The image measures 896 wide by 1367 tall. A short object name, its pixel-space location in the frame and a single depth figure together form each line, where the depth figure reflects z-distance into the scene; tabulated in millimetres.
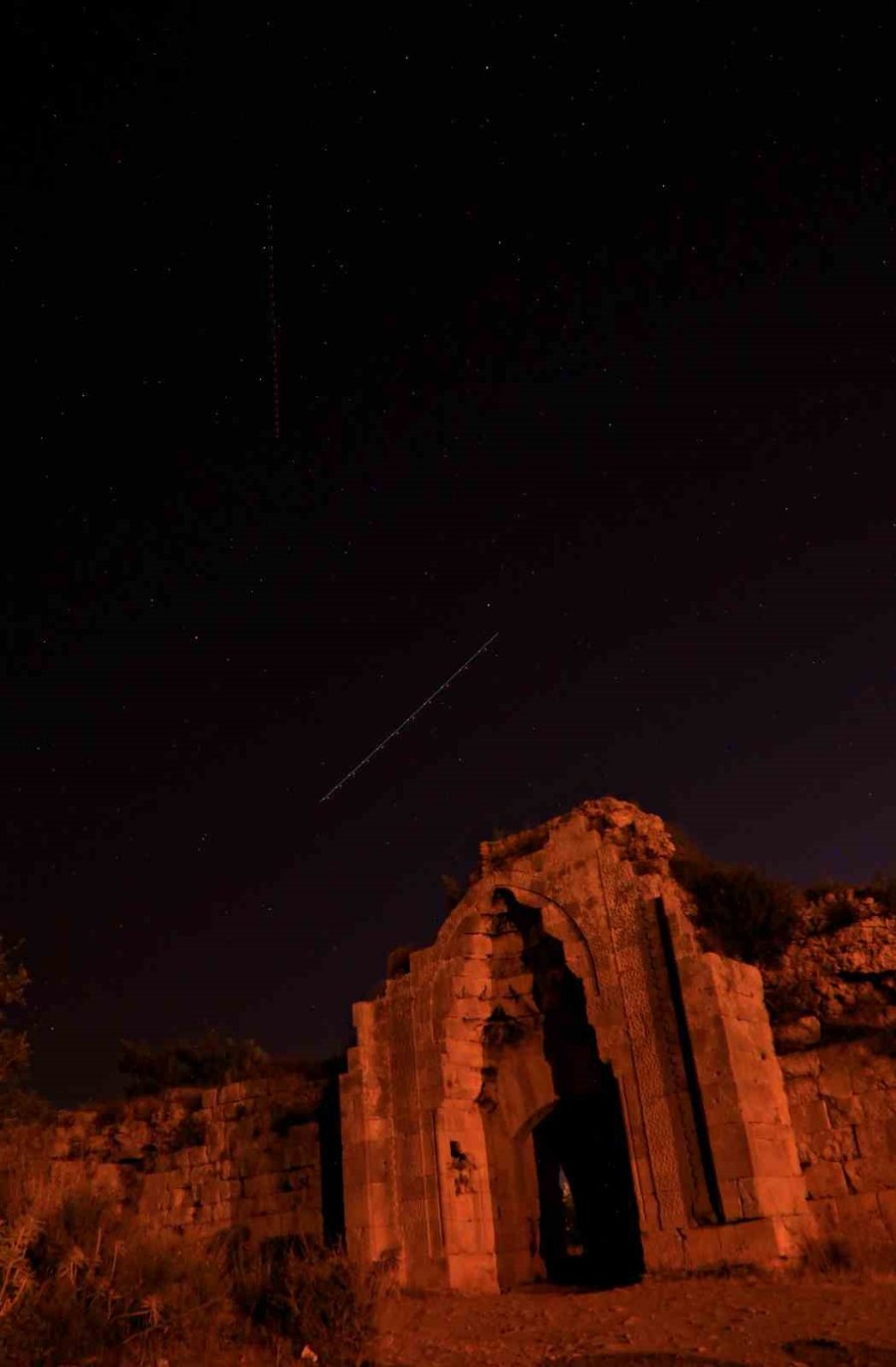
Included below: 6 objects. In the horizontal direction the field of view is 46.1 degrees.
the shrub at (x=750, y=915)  12734
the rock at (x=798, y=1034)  11867
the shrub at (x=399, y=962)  15391
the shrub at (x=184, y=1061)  20562
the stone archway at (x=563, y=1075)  10898
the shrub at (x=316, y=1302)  8258
